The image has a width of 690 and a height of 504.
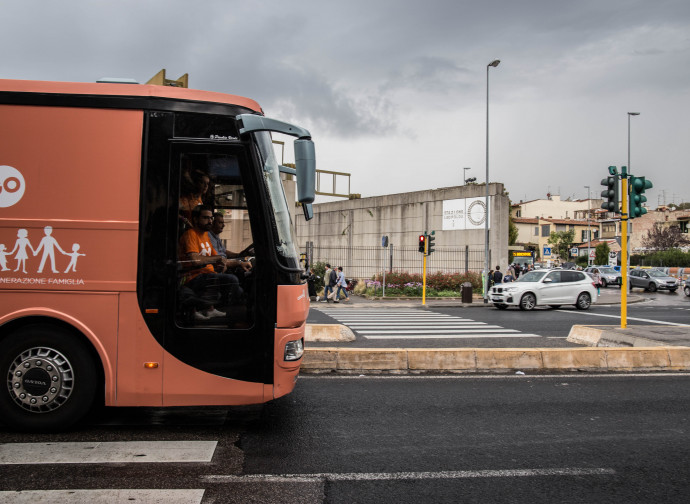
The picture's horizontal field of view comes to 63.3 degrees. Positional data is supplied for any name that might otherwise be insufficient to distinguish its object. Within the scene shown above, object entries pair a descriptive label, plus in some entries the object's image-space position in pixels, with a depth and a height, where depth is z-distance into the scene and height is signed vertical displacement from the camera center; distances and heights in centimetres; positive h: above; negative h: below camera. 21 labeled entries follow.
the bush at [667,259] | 5559 +73
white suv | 2133 -104
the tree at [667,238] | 6794 +341
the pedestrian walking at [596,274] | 4189 -71
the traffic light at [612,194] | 1146 +146
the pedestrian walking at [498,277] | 2761 -69
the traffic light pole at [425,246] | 2486 +71
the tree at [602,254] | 7125 +140
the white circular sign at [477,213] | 3016 +272
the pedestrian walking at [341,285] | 2513 -111
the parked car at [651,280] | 3769 -100
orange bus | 468 -2
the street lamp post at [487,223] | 2588 +192
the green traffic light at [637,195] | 1135 +145
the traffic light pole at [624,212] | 1141 +109
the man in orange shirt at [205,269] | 483 -10
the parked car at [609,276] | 4352 -86
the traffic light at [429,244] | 2505 +81
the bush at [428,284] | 2794 -114
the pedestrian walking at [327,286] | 2539 -118
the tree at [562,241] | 7762 +324
